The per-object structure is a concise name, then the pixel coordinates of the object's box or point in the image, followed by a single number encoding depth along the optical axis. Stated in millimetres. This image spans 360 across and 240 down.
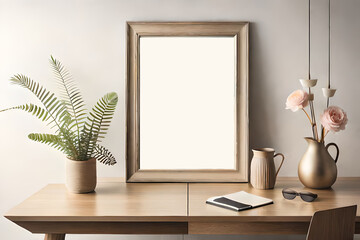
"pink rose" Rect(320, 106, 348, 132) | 2029
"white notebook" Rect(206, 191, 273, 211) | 1765
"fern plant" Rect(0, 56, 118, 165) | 2025
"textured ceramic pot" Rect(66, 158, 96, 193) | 1992
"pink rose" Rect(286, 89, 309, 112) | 2051
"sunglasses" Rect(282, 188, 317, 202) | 1844
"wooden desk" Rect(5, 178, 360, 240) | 1678
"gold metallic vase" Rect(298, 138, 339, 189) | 2043
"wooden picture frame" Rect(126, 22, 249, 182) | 2215
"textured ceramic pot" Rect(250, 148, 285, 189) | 2064
